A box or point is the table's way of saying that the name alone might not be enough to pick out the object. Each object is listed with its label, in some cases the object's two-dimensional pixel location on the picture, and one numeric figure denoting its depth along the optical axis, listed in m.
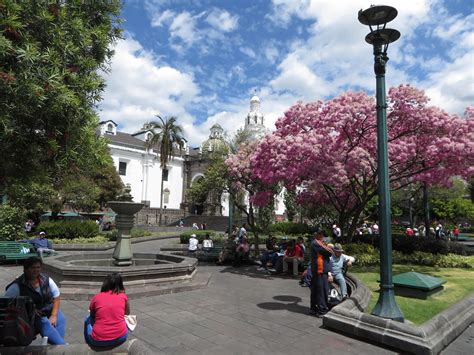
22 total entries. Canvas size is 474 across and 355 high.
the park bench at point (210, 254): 14.86
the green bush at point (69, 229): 22.14
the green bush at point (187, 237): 23.74
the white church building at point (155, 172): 50.88
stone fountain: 8.06
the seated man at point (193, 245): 16.69
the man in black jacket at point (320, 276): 6.76
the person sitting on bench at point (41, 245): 14.25
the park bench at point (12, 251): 13.08
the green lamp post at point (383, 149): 5.81
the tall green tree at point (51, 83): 4.05
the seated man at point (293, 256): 11.59
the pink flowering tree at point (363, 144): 10.99
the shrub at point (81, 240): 21.02
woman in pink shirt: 3.81
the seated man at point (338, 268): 7.47
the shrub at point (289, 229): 32.06
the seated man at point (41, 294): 4.14
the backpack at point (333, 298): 6.99
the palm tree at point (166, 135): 37.66
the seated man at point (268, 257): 12.44
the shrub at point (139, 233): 27.15
